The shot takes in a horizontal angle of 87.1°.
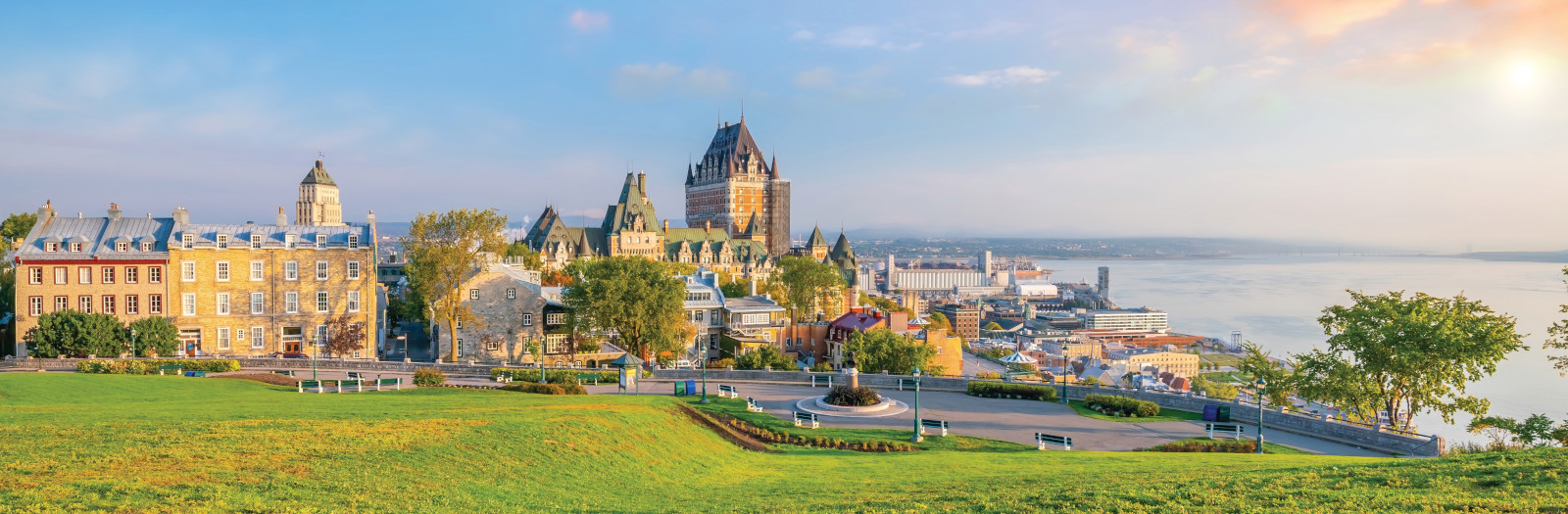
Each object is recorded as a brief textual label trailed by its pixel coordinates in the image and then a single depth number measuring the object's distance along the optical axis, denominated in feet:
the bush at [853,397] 105.09
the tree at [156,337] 137.69
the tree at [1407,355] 88.58
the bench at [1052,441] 81.82
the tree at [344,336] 155.22
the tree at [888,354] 149.07
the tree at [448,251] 153.99
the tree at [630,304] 160.15
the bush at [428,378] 115.96
